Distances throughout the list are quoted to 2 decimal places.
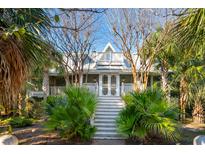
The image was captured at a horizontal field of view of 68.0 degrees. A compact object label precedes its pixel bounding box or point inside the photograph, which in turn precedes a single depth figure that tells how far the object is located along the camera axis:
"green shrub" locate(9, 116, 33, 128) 4.83
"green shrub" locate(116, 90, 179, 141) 3.33
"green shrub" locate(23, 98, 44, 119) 5.69
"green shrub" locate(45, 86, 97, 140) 3.46
